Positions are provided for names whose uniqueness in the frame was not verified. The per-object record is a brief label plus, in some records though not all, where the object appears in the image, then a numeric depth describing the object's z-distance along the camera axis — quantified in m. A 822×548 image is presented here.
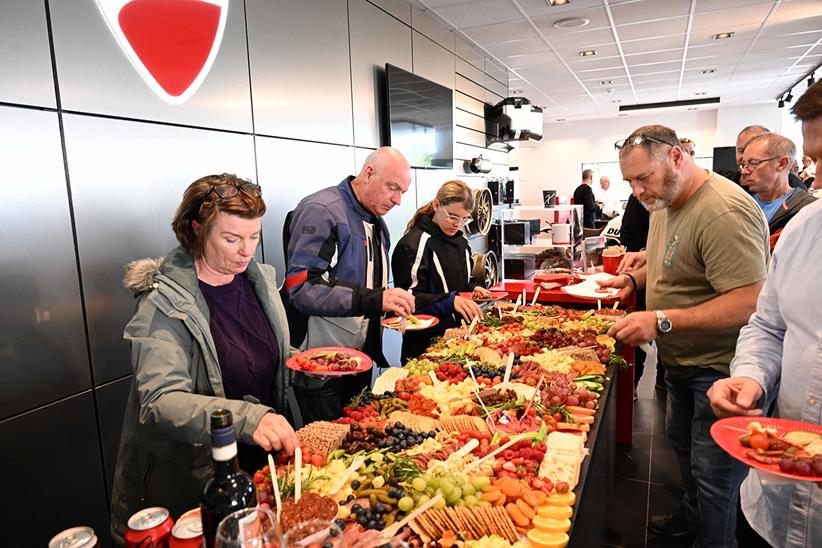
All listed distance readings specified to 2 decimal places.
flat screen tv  5.18
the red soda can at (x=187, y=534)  1.08
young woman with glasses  3.43
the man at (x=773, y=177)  3.65
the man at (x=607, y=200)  15.66
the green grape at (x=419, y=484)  1.35
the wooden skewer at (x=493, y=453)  1.47
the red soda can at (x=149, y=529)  1.07
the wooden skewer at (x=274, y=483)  1.28
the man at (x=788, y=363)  1.47
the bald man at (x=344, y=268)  2.59
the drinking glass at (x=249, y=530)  0.87
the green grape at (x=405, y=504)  1.31
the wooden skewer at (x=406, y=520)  1.22
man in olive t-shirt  2.27
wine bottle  0.97
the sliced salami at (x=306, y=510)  1.24
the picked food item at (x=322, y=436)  1.60
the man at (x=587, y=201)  11.55
